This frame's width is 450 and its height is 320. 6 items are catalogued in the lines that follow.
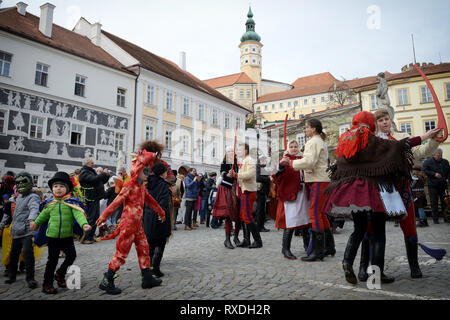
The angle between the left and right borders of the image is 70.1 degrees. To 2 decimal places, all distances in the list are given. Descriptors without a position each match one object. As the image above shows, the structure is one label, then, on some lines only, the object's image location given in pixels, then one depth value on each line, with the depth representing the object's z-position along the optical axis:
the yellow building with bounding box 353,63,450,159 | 32.31
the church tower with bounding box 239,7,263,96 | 103.44
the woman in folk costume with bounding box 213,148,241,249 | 6.47
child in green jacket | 3.89
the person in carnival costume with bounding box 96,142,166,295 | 3.64
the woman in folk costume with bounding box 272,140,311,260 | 5.19
